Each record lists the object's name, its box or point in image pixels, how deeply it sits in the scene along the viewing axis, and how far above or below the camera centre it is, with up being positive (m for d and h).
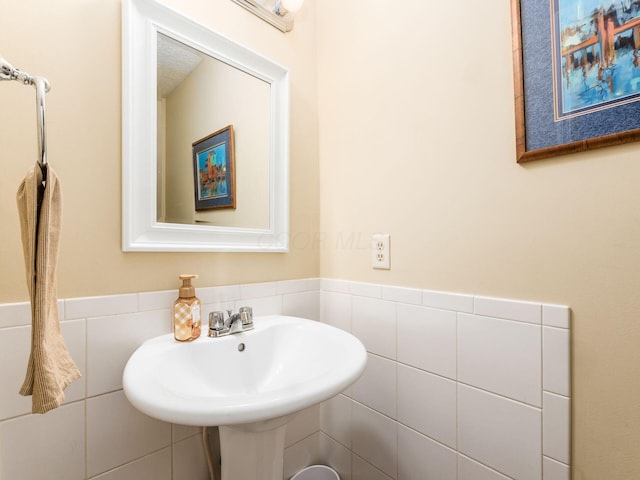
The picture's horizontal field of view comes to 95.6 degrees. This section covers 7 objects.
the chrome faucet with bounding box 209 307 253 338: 0.83 -0.23
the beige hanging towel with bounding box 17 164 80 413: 0.46 -0.07
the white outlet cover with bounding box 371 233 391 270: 0.97 -0.04
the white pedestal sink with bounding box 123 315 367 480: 0.48 -0.29
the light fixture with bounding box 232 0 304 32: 1.03 +0.85
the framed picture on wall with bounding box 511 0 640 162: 0.56 +0.35
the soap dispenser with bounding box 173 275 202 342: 0.78 -0.19
